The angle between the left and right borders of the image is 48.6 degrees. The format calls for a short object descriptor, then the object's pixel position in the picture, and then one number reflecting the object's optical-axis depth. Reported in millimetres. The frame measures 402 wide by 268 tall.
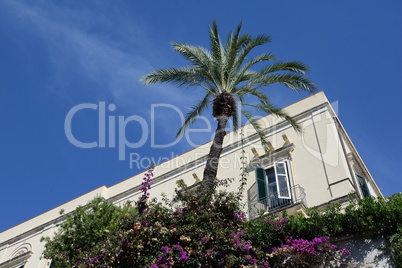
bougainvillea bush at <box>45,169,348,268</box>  9227
